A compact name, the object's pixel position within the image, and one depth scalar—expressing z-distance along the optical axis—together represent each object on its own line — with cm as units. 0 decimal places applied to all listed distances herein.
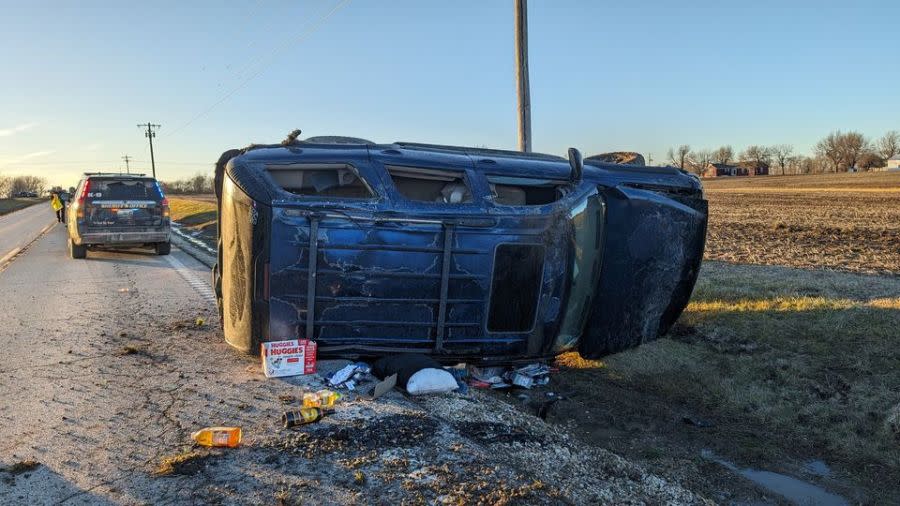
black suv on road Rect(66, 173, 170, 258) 1211
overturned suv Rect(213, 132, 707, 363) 445
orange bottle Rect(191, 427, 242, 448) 350
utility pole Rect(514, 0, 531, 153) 1008
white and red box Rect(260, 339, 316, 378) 450
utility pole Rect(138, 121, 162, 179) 7225
